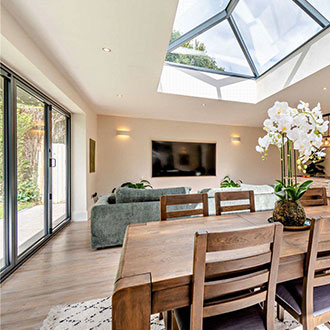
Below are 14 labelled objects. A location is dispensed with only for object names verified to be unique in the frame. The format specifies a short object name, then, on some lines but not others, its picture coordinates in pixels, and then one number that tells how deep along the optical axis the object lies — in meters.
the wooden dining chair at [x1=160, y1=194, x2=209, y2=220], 1.54
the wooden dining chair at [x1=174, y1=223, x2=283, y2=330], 0.72
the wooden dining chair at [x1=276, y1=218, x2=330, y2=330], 0.88
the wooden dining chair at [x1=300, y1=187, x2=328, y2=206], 1.94
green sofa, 2.40
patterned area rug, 1.31
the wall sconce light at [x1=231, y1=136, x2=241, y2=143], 5.90
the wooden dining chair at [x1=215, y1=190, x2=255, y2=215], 1.71
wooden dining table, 0.67
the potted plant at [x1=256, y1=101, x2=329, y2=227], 1.20
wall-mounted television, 5.21
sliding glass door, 1.89
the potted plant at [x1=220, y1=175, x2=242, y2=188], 5.67
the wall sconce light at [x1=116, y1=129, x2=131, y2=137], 4.91
